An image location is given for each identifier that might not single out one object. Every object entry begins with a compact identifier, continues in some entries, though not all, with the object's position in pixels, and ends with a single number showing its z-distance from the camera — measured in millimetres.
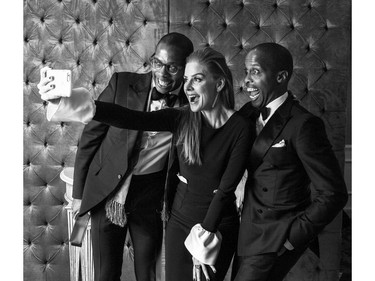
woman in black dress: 2326
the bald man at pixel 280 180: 2217
